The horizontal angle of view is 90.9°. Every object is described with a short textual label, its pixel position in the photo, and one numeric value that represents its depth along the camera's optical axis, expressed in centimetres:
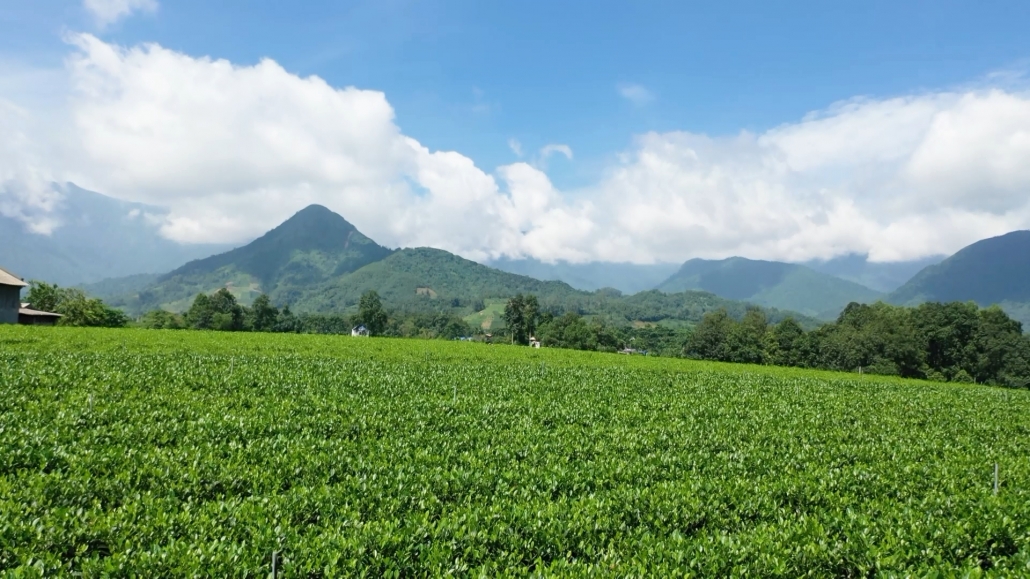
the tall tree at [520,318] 11631
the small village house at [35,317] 6028
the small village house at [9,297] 5269
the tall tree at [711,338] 10275
